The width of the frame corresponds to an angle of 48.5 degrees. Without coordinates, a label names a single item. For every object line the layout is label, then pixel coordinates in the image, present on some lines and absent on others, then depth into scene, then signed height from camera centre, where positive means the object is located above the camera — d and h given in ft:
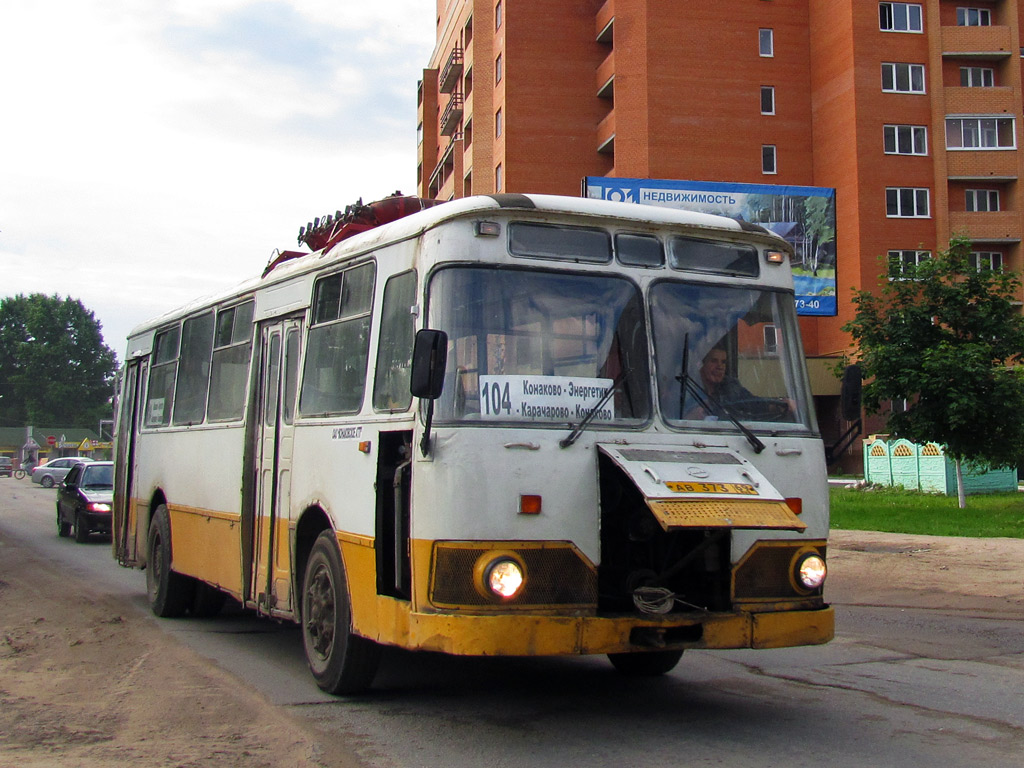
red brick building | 158.10 +56.67
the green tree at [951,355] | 76.54 +10.43
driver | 22.22 +2.05
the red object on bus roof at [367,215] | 30.12 +7.61
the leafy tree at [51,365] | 418.10 +46.94
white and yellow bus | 19.84 +1.04
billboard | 86.38 +22.95
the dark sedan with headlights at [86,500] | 72.90 -0.52
